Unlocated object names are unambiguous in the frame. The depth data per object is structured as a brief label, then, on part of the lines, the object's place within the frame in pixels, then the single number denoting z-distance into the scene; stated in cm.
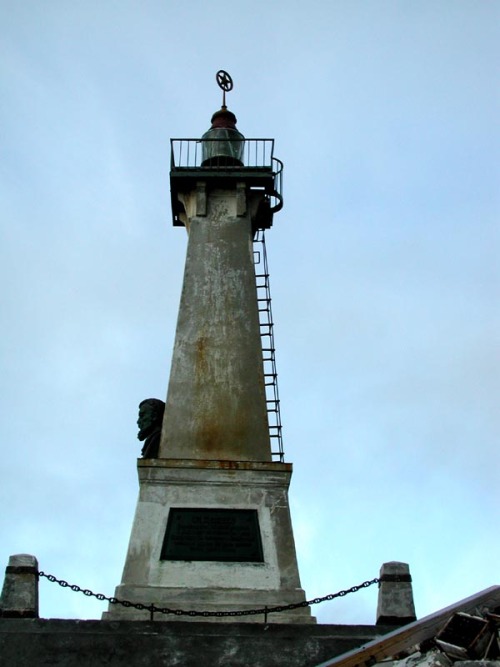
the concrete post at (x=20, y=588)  1084
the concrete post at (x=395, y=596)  1100
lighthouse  1251
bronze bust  1438
